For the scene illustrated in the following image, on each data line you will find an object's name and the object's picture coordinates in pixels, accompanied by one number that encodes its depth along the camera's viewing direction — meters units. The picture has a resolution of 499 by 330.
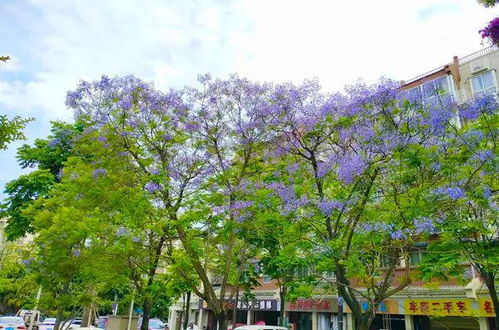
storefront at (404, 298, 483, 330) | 18.53
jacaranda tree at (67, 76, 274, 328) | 12.30
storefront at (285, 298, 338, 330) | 24.33
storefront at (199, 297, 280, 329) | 28.69
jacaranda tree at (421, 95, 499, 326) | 10.41
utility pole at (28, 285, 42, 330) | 16.17
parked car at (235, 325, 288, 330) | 13.47
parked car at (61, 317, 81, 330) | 40.68
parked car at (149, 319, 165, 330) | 39.38
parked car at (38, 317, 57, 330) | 30.67
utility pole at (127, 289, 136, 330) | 17.23
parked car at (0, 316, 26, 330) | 21.94
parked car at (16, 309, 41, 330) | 27.69
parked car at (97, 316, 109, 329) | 43.97
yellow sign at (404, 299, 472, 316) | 18.58
